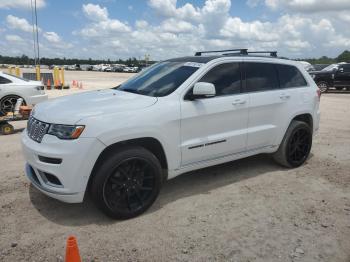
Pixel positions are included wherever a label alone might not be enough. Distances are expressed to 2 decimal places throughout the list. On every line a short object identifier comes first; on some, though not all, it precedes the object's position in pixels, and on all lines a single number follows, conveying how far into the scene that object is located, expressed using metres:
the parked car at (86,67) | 77.38
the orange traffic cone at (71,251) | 2.67
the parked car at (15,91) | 10.23
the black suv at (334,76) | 19.95
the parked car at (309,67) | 23.56
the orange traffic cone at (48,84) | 20.64
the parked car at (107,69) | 69.88
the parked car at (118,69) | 68.38
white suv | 3.56
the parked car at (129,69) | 67.56
